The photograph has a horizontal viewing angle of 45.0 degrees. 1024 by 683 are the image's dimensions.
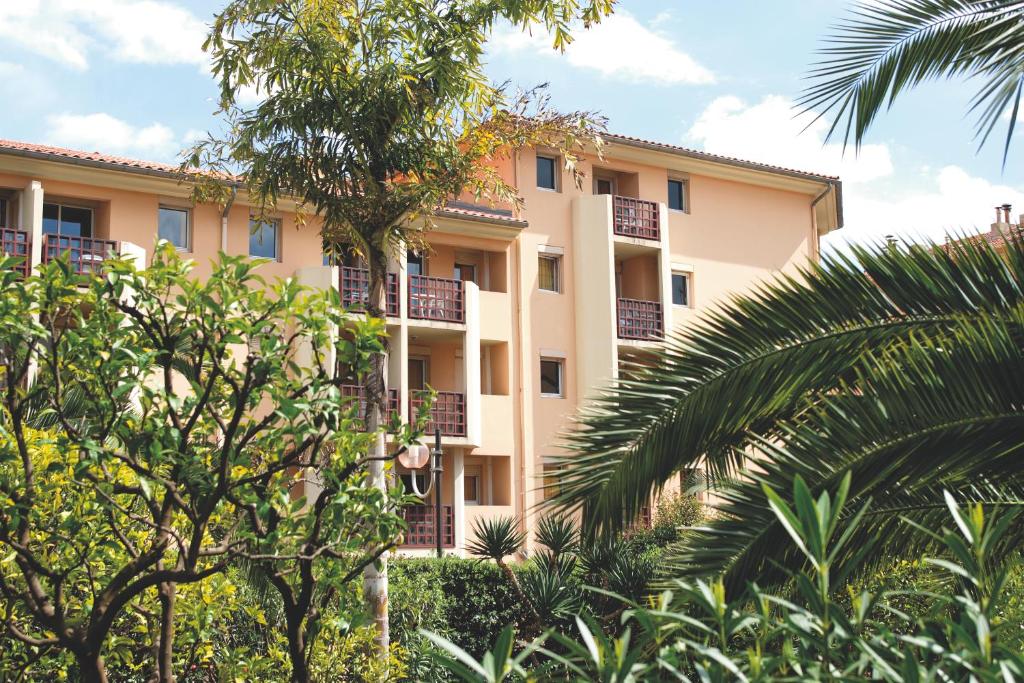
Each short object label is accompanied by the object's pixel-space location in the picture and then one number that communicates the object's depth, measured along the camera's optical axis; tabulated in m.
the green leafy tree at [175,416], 6.07
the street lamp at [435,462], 20.66
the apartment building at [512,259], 27.78
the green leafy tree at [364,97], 16.36
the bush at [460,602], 16.12
